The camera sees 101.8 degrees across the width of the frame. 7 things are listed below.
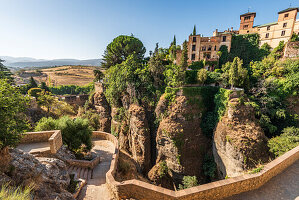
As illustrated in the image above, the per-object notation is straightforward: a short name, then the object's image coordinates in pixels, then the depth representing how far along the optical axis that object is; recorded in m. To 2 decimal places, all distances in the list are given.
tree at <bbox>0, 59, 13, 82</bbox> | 27.79
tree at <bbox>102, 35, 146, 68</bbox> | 29.62
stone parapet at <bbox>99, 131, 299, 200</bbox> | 5.47
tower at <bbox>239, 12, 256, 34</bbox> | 27.44
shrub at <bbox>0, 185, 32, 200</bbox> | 3.29
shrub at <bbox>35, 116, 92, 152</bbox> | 12.94
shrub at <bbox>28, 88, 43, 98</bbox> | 28.20
